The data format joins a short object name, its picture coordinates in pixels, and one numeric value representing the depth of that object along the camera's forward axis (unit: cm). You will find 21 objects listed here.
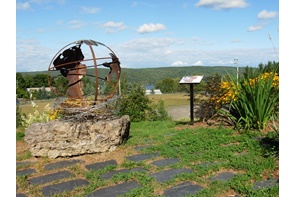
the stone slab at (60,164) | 425
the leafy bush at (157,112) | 1013
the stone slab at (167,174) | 359
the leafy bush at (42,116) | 674
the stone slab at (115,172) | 376
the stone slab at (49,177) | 369
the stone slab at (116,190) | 321
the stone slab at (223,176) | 350
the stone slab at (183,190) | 315
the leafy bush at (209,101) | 681
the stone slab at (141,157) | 447
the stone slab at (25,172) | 405
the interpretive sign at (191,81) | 650
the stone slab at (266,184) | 324
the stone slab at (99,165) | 415
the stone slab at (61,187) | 332
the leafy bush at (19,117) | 1070
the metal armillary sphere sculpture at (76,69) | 539
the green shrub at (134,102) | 932
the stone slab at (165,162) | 419
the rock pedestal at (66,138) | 466
